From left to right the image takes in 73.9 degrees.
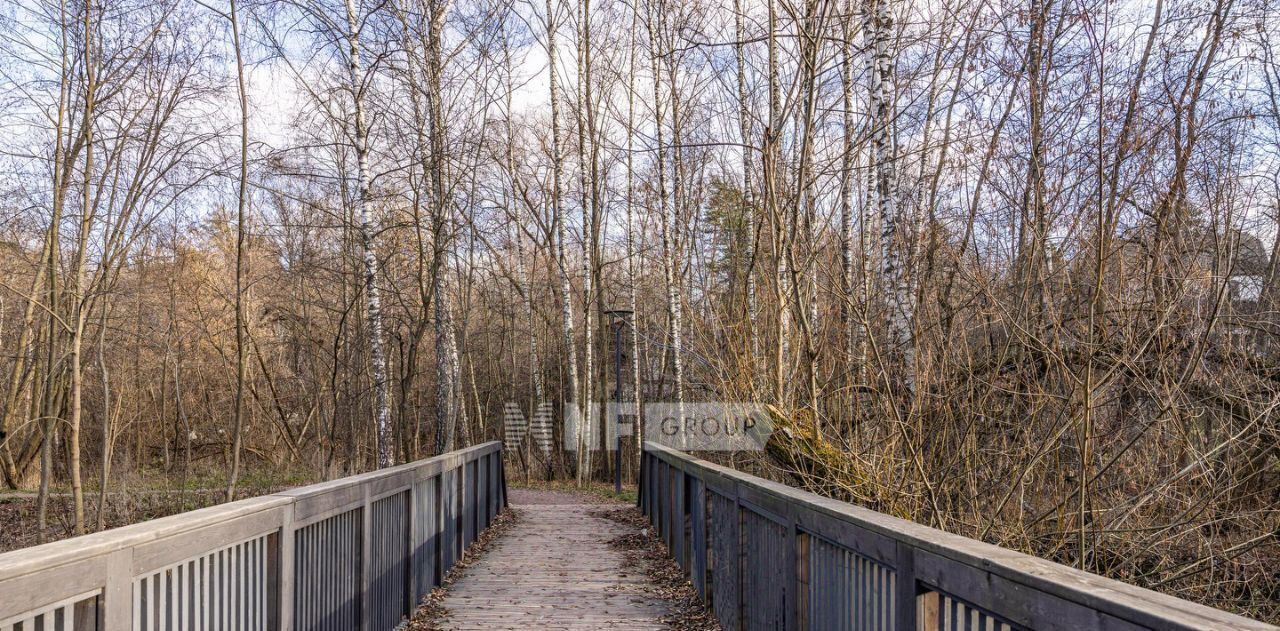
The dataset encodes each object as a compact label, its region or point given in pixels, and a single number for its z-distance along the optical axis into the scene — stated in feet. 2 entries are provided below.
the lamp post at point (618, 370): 55.36
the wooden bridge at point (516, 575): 6.36
